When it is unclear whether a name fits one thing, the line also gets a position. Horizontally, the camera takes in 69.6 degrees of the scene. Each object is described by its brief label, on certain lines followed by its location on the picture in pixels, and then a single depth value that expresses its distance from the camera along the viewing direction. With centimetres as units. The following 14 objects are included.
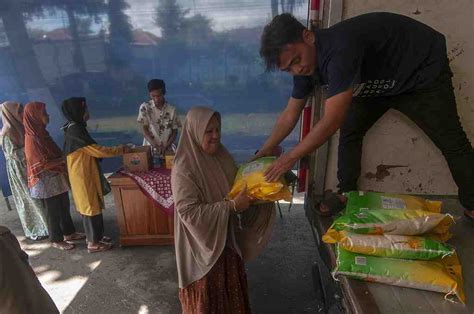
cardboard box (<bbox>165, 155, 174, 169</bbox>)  354
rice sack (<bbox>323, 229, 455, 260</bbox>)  153
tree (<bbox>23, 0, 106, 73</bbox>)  424
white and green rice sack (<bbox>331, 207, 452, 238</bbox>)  162
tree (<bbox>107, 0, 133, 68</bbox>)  427
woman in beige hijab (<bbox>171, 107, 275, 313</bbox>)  173
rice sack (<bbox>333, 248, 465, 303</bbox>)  145
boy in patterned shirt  411
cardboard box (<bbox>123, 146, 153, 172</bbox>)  346
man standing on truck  178
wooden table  345
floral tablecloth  326
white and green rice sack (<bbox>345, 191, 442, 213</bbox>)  185
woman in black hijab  333
